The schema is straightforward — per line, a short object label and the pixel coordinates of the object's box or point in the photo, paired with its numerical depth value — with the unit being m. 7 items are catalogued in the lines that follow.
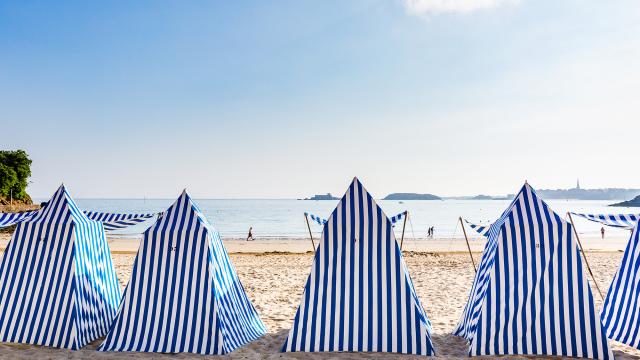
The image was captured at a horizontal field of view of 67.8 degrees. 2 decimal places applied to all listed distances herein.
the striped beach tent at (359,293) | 5.88
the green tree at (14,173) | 63.22
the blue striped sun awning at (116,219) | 7.52
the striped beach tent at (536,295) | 5.66
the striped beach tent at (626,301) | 6.25
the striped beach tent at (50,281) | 6.35
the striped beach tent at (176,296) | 6.13
